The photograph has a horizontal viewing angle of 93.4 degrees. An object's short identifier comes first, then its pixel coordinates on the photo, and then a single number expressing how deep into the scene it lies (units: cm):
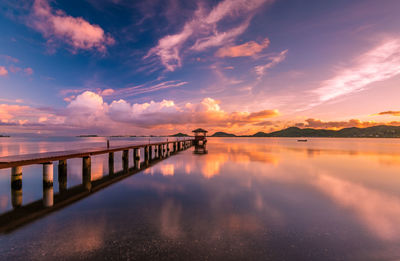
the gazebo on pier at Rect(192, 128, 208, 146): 5694
